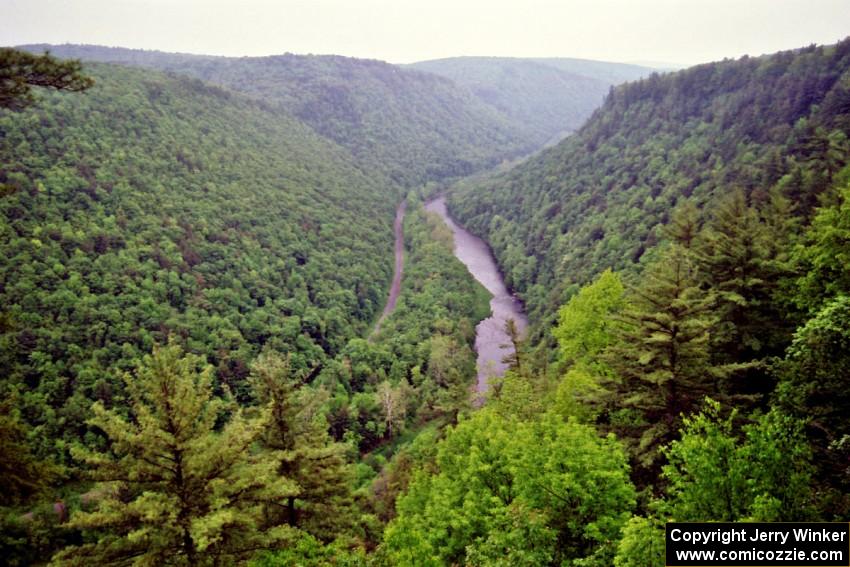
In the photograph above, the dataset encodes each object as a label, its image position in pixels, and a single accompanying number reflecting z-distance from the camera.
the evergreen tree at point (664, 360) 18.84
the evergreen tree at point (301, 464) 20.02
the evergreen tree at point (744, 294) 23.19
